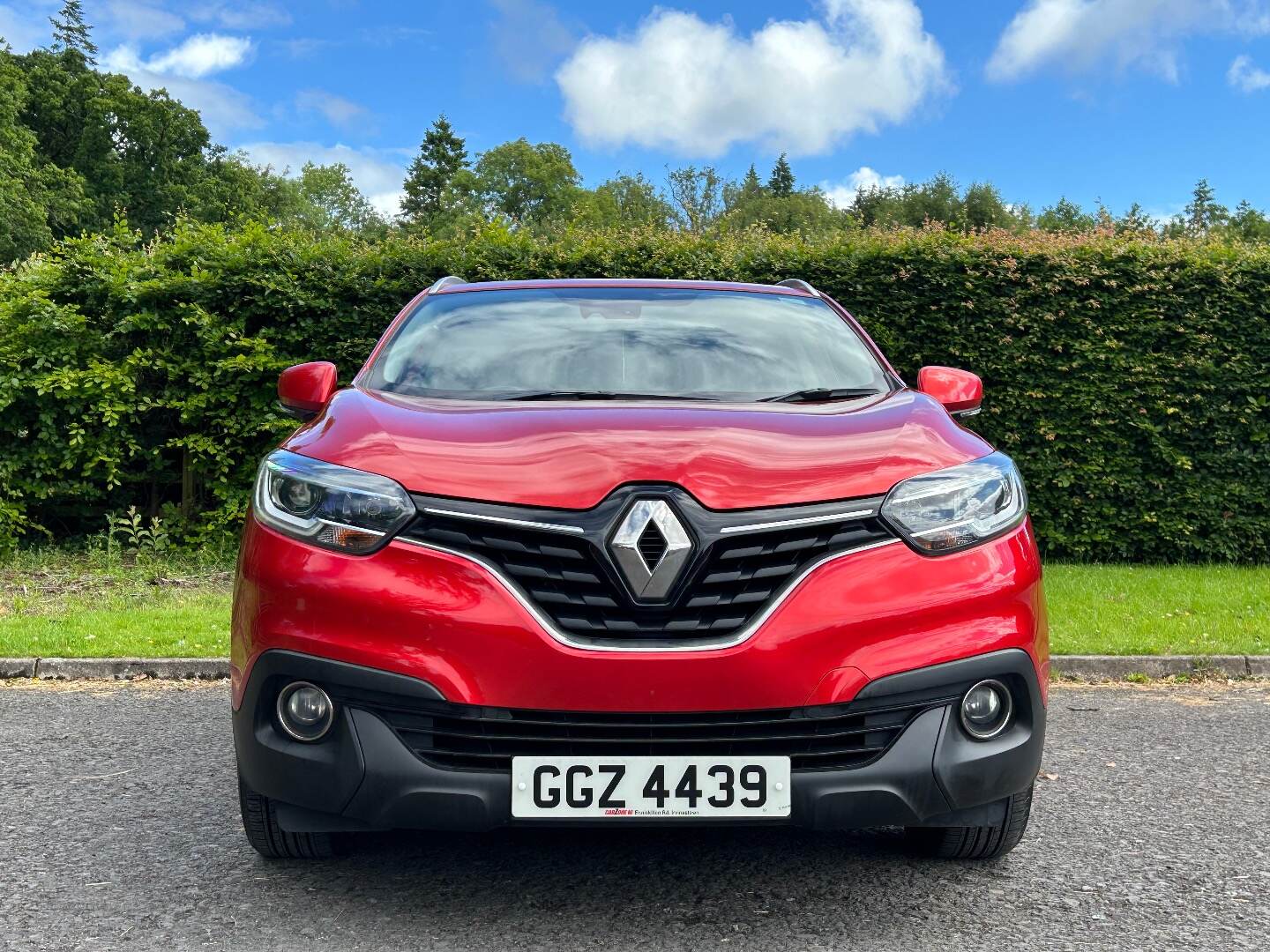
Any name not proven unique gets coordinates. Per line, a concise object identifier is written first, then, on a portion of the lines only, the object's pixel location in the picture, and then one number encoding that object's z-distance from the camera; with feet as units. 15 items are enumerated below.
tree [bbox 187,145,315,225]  175.63
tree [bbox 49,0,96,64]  196.44
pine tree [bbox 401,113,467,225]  256.93
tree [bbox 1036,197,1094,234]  203.60
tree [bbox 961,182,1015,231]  232.12
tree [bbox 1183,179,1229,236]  355.97
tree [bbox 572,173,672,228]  211.20
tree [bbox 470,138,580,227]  290.15
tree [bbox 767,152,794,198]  348.94
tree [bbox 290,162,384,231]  317.42
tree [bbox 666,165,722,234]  166.40
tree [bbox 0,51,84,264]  139.95
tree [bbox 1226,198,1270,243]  244.63
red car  8.35
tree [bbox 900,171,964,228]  233.76
